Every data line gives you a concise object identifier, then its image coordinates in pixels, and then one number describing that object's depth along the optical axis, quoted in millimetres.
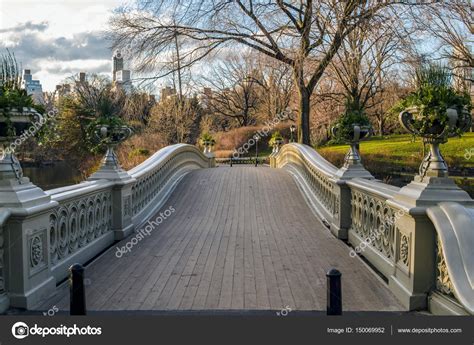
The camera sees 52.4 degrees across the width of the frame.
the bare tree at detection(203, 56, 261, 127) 55125
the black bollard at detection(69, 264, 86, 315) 4246
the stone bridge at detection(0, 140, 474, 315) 4738
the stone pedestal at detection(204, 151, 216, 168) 26972
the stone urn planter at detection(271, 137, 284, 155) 28214
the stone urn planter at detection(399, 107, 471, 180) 4852
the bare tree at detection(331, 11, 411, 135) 16328
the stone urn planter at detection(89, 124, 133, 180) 8164
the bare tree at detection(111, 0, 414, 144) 18703
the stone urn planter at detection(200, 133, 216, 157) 27500
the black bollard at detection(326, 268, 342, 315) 4258
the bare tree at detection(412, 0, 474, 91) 16375
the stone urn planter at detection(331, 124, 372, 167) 8516
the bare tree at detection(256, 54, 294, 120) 50406
